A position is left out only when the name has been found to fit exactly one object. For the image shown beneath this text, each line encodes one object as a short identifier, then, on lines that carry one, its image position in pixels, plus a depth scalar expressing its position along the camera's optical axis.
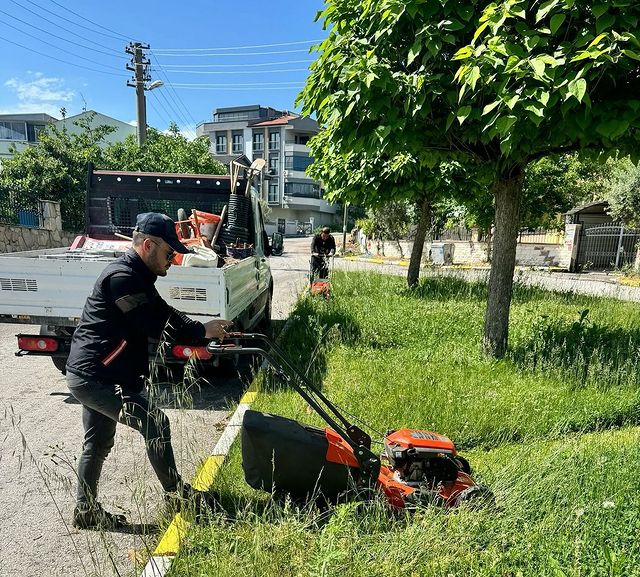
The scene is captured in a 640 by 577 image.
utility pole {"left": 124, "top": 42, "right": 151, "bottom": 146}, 21.12
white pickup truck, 4.39
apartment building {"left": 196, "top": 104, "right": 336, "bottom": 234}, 65.62
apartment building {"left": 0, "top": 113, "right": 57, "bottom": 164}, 40.03
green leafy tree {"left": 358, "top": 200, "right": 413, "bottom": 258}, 28.39
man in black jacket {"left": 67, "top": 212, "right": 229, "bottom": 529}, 2.68
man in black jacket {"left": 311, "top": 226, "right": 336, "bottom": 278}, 11.20
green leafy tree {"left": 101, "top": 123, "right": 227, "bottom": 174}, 19.80
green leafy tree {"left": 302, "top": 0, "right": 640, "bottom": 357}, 3.25
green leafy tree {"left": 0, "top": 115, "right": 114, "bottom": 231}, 17.94
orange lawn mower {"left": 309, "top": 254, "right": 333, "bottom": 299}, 9.46
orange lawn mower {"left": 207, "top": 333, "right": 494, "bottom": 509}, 2.49
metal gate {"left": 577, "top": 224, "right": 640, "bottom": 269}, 20.92
